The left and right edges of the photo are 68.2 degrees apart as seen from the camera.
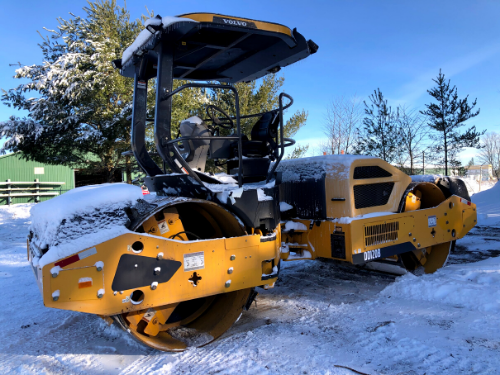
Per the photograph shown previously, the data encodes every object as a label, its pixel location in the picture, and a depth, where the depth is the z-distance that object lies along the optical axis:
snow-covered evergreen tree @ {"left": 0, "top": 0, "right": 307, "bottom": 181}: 13.39
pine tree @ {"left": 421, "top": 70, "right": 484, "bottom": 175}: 19.55
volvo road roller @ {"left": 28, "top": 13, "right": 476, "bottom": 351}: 2.52
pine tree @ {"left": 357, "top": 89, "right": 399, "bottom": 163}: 19.86
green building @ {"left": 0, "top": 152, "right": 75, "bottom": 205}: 20.05
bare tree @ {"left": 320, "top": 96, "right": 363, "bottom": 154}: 16.45
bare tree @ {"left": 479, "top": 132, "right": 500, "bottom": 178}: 47.81
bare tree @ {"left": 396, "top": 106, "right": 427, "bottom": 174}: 20.27
